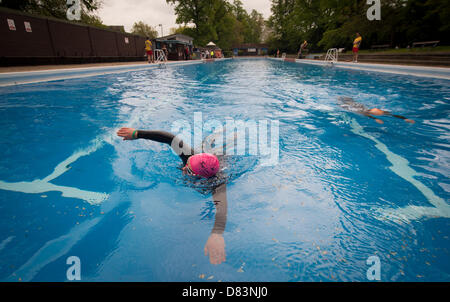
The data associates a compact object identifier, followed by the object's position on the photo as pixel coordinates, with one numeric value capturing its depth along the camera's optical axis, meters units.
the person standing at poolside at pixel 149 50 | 17.12
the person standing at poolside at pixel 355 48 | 15.17
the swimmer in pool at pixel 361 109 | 5.64
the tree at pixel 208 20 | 44.88
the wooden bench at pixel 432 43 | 14.65
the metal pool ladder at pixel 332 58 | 19.17
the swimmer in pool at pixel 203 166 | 2.46
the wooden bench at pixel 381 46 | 20.10
